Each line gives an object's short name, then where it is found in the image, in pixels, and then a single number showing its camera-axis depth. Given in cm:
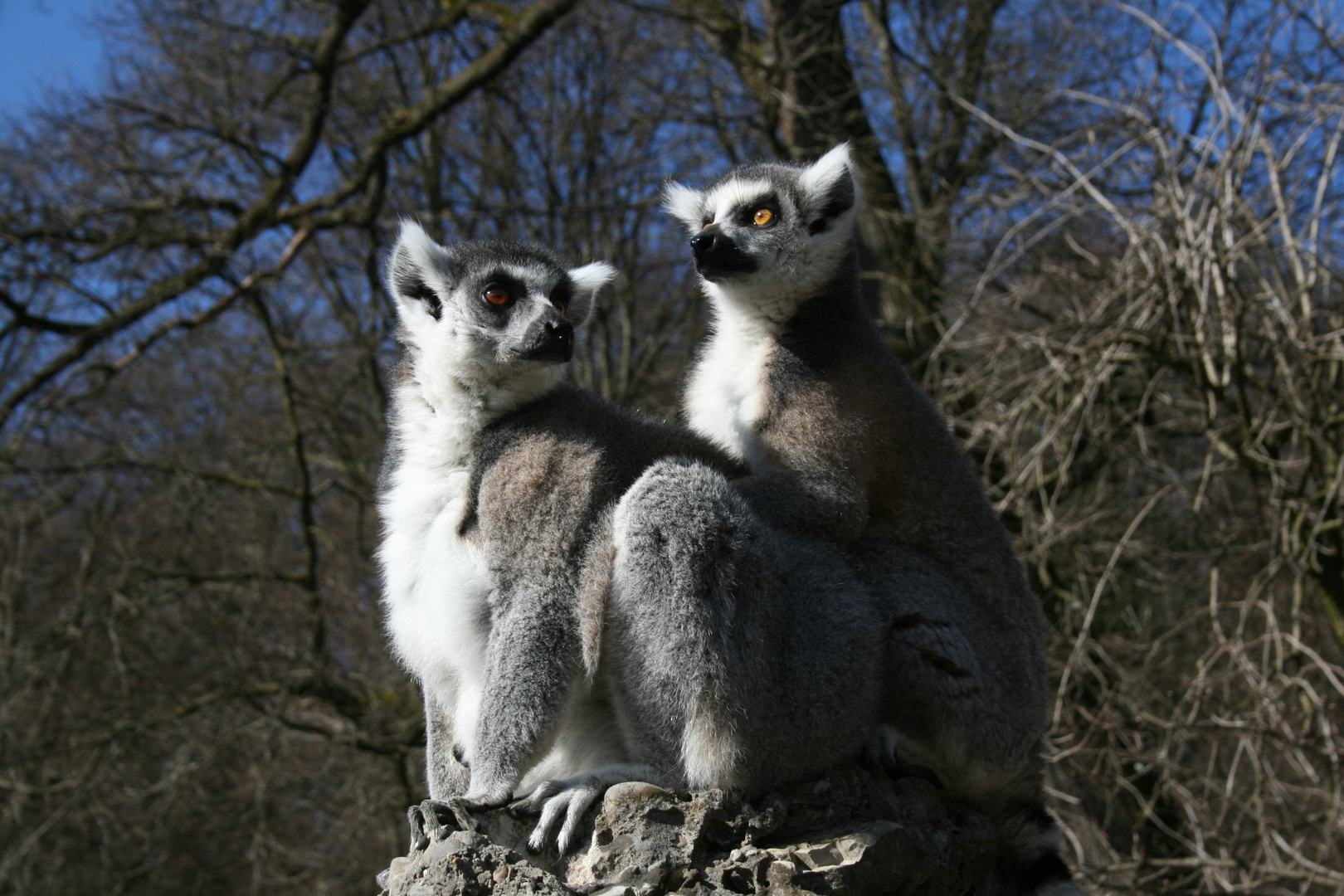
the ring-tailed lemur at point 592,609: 306
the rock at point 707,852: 283
